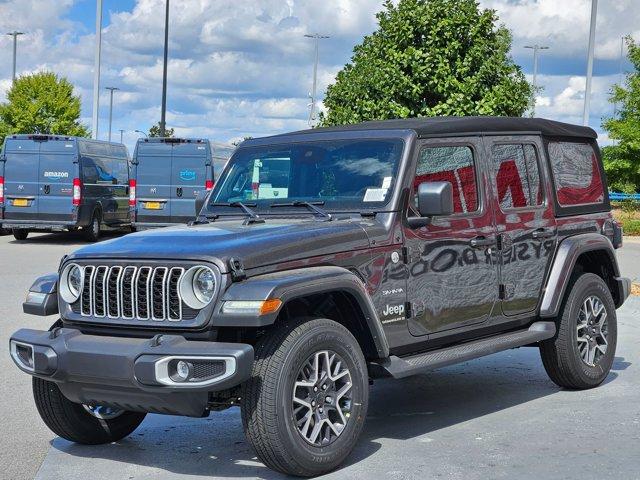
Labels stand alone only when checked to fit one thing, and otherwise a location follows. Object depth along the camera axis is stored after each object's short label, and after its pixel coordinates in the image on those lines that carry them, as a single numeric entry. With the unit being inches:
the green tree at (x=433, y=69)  736.3
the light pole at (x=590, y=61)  1162.0
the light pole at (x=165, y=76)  1626.5
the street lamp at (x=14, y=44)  2820.4
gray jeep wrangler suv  212.8
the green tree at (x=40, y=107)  2283.5
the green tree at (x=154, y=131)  4256.9
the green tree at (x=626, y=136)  1211.2
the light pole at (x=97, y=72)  1357.0
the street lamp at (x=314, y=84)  2605.8
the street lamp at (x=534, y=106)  1647.4
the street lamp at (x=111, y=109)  4068.7
